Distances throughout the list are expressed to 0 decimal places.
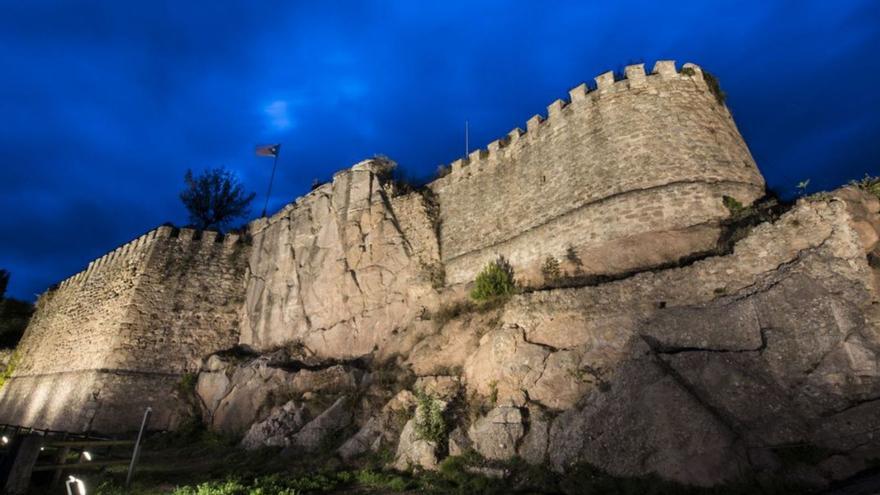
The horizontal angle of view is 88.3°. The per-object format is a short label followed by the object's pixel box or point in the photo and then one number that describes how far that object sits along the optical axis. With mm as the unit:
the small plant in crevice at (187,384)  19344
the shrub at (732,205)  12031
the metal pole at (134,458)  10016
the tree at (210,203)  29391
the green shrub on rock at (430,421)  10177
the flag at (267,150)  24734
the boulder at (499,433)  9219
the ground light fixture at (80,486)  7298
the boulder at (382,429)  11383
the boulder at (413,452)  9844
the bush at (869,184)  9855
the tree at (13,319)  32625
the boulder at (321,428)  12625
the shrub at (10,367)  26573
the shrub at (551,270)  13586
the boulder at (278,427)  13453
